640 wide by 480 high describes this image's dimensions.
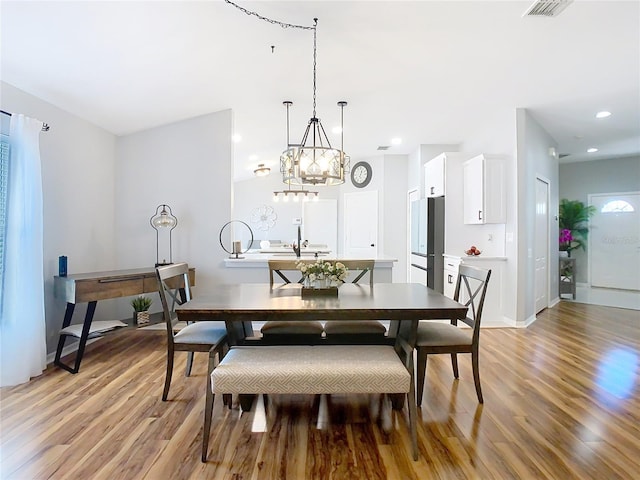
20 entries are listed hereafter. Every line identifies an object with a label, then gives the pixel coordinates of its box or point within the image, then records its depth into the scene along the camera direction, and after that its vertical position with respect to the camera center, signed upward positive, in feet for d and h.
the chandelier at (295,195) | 22.54 +2.67
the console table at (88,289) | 10.49 -1.57
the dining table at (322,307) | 7.22 -1.39
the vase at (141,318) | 12.76 -2.76
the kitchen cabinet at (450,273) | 16.12 -1.61
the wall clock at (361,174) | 25.48 +4.36
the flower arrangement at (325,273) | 8.91 -0.86
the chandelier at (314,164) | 9.46 +1.88
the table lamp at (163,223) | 13.80 +0.53
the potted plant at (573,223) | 23.81 +0.93
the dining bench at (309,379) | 6.60 -2.51
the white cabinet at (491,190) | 15.80 +2.00
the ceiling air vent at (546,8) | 8.23 +5.22
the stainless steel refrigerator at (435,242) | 18.04 -0.24
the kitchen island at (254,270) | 14.38 -1.30
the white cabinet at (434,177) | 17.93 +3.02
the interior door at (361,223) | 24.97 +0.97
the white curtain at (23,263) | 9.37 -0.67
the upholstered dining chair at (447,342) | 8.21 -2.33
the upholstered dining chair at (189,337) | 8.50 -2.30
